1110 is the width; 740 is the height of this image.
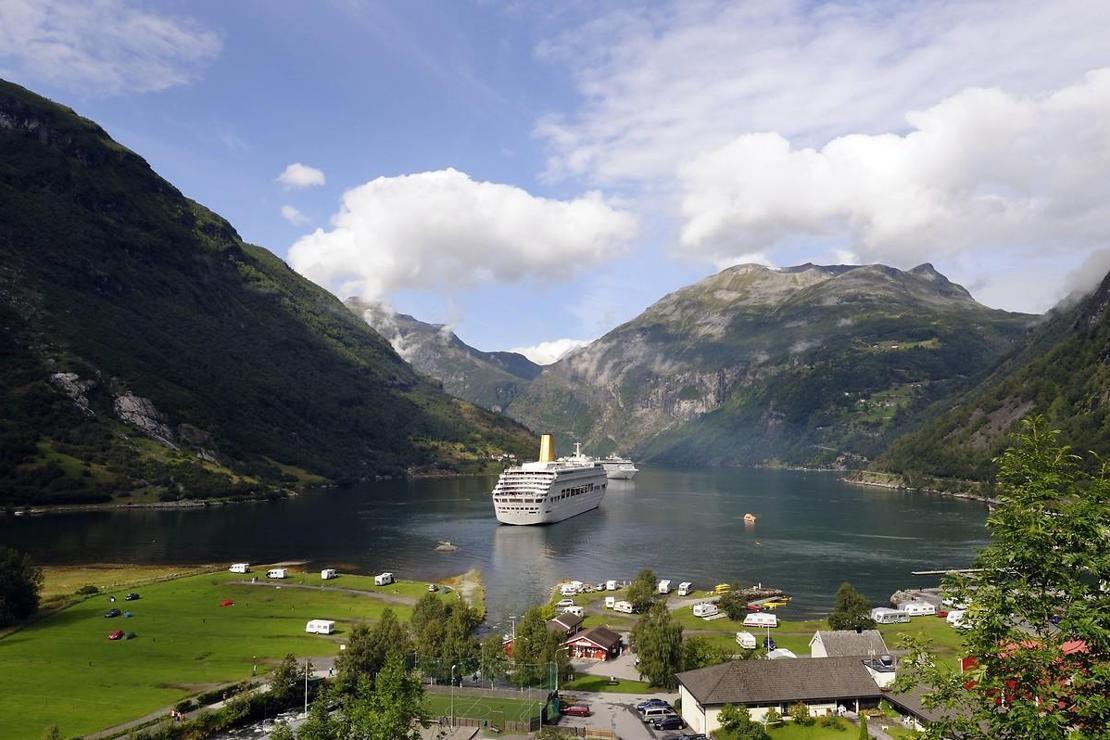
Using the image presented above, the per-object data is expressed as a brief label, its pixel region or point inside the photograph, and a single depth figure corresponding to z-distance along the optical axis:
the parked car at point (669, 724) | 52.03
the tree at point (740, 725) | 48.56
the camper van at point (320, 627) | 78.00
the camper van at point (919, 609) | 88.19
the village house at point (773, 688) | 52.34
